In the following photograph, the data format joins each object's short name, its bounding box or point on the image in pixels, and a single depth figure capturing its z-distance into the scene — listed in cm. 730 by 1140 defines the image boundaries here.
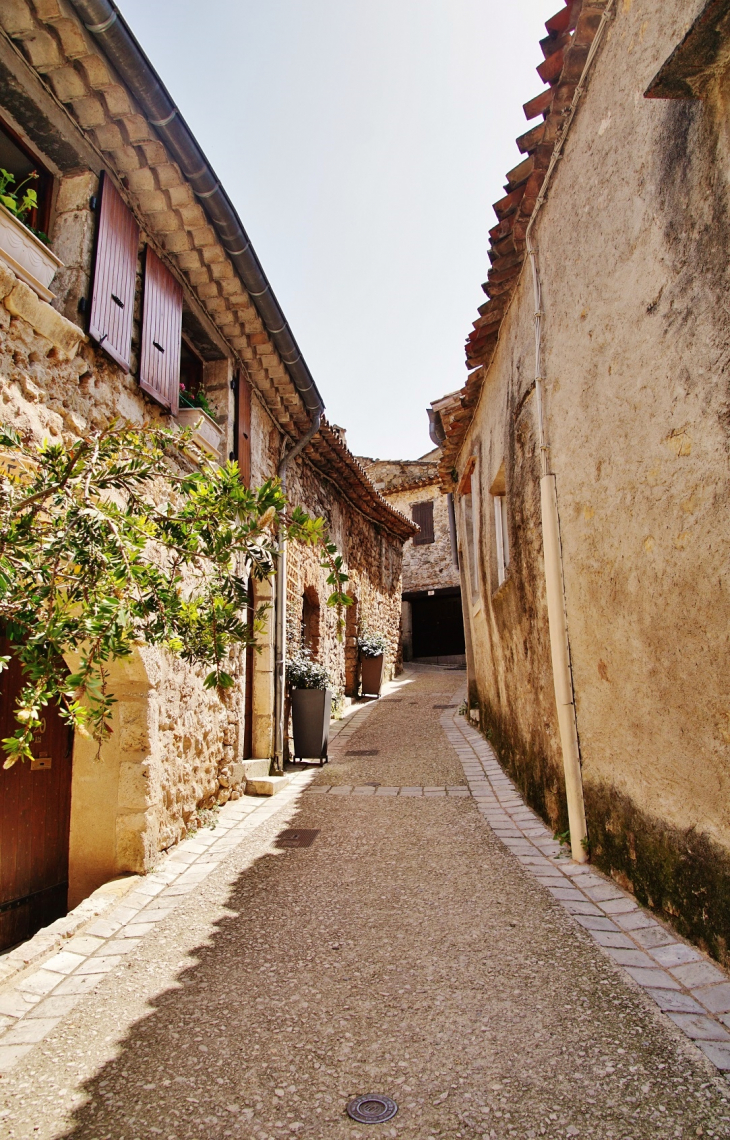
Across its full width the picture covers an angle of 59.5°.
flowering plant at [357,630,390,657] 1202
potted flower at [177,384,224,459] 527
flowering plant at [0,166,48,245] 327
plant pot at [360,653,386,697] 1215
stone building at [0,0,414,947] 350
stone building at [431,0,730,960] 245
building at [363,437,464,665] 2077
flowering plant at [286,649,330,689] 727
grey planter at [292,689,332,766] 718
